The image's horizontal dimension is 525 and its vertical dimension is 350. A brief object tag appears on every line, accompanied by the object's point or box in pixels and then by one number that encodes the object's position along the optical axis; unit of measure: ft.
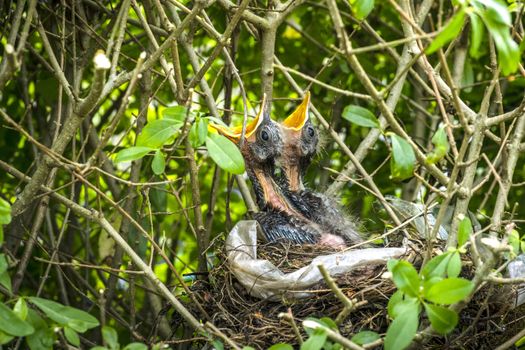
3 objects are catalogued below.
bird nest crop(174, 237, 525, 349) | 17.49
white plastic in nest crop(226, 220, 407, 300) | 18.22
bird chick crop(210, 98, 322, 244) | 20.94
